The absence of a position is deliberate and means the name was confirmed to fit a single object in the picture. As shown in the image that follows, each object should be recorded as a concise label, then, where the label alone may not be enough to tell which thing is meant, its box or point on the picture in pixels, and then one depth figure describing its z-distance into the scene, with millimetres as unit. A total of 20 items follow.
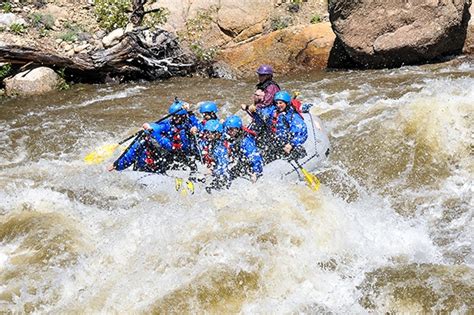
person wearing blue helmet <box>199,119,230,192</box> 10789
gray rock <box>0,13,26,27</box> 21422
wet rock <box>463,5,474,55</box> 18609
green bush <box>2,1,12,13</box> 22172
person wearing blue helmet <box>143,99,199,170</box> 11680
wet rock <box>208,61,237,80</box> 20203
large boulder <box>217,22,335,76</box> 19641
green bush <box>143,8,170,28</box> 21187
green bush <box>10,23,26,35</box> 21062
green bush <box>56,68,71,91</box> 19219
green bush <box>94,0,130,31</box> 20984
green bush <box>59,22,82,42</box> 21047
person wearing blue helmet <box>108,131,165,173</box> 11648
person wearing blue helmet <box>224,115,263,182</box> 10883
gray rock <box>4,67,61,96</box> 18625
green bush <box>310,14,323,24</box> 21617
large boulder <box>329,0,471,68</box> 17937
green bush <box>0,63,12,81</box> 19214
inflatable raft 10742
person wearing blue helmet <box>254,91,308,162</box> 11770
